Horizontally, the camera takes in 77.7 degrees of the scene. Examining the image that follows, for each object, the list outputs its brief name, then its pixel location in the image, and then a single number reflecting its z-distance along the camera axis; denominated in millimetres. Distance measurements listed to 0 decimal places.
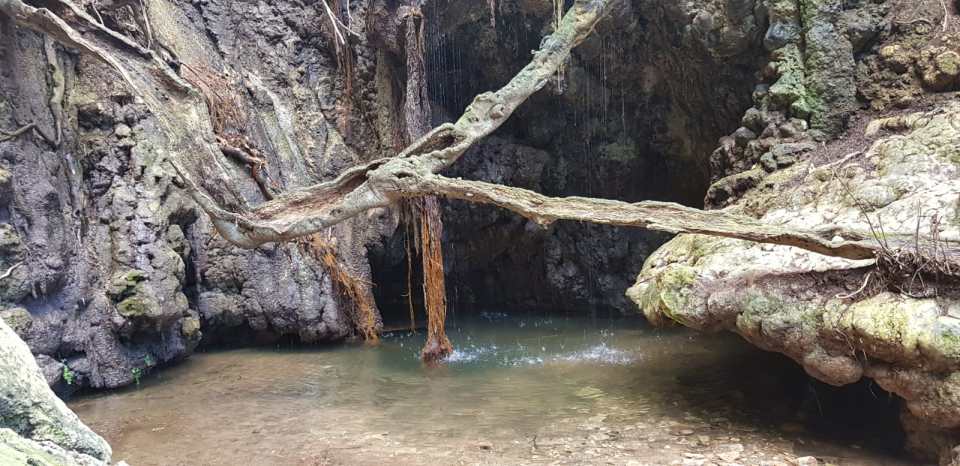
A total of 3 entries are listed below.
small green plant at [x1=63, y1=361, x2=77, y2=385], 5844
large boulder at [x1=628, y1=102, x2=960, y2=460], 3408
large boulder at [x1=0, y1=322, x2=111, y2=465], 1582
